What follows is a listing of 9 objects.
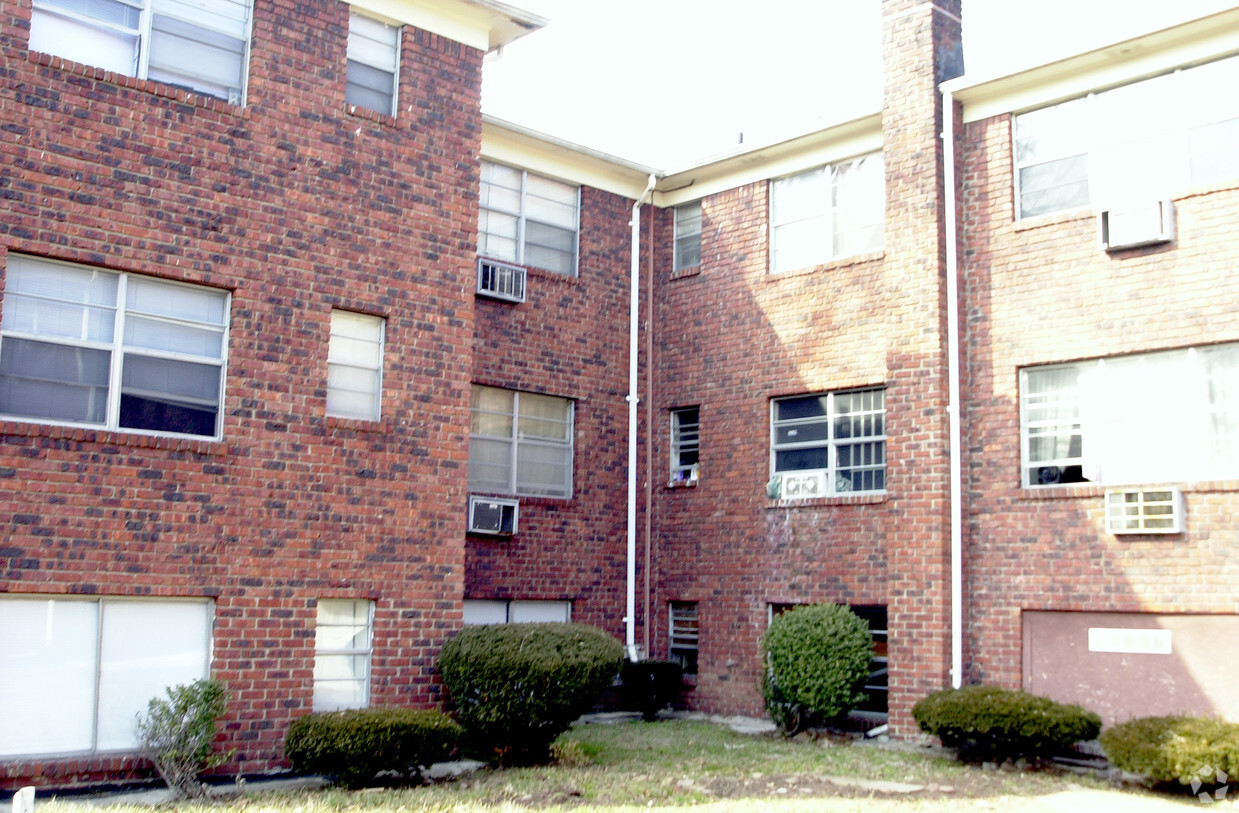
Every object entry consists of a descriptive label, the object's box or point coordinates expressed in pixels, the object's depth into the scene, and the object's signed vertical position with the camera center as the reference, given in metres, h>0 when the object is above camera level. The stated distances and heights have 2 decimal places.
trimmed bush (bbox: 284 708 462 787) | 11.14 -1.77
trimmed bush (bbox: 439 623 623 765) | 12.20 -1.29
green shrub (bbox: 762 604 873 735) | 14.90 -1.29
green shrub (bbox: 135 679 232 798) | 10.76 -1.66
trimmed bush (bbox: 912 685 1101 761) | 12.62 -1.68
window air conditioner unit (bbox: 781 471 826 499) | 16.75 +1.00
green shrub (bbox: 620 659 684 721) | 16.89 -1.78
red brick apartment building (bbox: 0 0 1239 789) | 11.30 +2.08
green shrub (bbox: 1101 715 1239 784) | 11.12 -1.68
